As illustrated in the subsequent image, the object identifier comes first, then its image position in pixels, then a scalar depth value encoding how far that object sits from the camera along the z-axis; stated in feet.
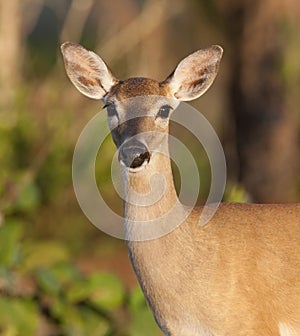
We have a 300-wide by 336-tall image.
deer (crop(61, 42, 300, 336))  37.96
